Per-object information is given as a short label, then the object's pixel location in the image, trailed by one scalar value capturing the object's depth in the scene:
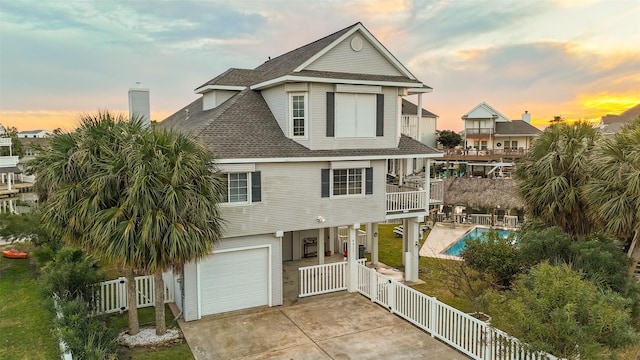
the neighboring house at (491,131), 48.88
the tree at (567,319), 7.08
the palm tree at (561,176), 13.47
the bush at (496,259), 12.93
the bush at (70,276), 11.19
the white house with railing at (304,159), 12.94
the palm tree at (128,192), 9.70
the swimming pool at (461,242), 22.58
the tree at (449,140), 60.94
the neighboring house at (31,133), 95.62
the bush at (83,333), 8.86
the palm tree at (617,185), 10.72
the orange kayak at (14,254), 19.86
